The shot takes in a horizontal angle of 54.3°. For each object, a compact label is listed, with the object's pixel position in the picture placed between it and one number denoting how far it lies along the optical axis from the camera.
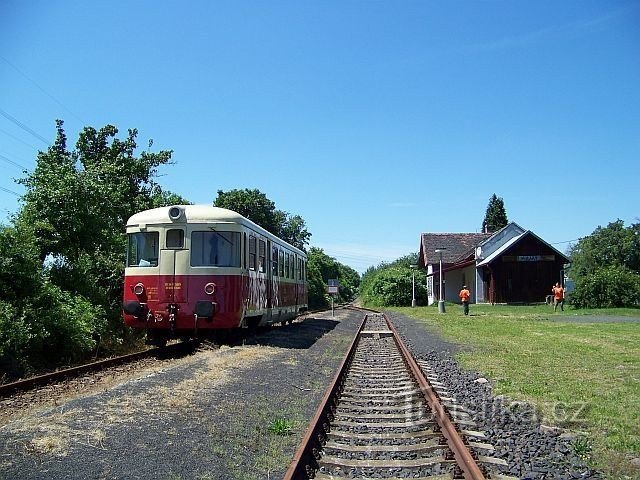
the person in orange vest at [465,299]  30.08
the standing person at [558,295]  31.48
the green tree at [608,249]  70.81
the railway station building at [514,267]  42.28
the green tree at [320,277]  53.59
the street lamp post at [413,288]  47.92
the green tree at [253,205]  53.25
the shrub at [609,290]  32.22
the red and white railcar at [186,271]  13.01
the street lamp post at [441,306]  33.72
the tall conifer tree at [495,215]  83.88
